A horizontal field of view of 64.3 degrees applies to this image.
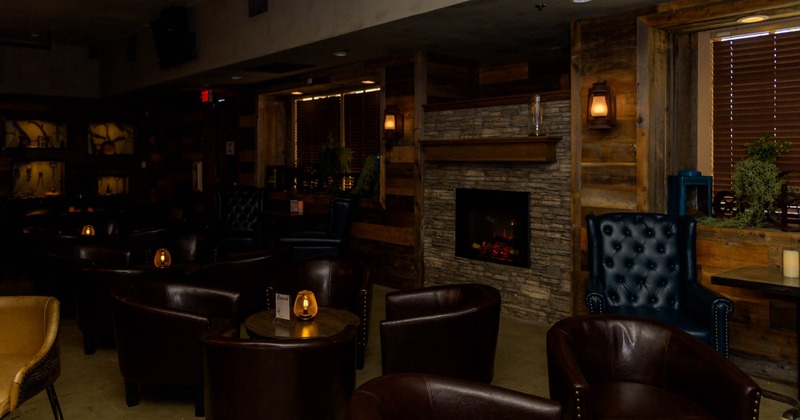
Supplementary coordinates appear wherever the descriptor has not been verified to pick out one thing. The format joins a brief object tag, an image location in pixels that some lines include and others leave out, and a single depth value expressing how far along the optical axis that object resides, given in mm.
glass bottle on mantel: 5320
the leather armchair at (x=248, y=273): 4848
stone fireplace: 5320
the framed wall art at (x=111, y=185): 10859
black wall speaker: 7703
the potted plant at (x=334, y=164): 7824
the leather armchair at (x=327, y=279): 4516
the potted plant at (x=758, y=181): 4168
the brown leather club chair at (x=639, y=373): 2289
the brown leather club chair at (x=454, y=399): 1964
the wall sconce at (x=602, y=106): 4730
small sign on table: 3500
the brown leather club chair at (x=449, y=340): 3312
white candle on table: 3490
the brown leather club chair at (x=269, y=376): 2637
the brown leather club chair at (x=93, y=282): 4270
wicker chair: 2963
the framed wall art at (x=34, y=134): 9828
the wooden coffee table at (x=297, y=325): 3390
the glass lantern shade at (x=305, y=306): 3578
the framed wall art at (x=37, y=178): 9898
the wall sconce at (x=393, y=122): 6676
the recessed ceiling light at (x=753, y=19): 4254
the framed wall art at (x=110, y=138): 10719
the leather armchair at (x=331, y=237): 6535
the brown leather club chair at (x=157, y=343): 3338
